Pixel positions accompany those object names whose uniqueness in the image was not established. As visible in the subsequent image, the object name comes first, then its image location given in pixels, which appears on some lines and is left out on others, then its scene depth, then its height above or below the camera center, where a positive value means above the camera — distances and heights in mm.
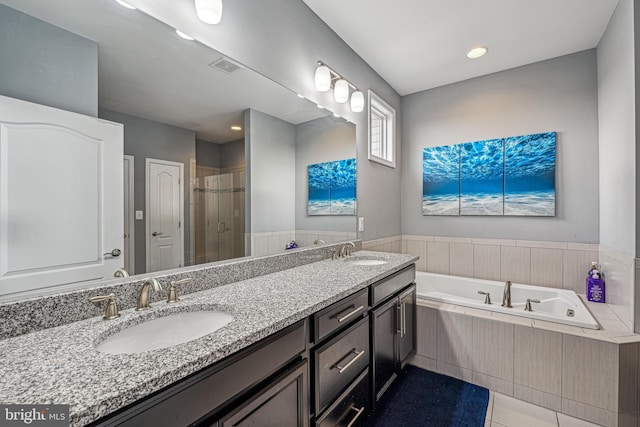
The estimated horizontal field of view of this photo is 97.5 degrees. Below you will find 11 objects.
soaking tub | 1892 -718
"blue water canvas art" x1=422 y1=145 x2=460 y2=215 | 2949 +340
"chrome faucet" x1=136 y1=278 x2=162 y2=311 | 978 -281
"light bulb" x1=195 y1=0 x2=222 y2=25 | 1177 +860
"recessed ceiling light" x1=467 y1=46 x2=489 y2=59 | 2357 +1372
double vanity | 569 -383
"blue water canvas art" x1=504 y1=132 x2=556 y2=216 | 2516 +337
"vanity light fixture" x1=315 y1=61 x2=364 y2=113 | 1917 +936
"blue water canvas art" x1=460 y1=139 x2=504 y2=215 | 2721 +340
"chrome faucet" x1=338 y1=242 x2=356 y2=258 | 2158 -290
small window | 2688 +841
